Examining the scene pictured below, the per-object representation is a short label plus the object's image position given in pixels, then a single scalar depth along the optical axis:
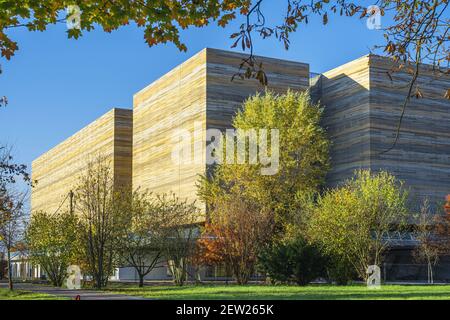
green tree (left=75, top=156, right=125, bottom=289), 32.84
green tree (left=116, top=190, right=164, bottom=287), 35.00
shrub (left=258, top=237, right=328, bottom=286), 29.52
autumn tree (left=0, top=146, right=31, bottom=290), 24.91
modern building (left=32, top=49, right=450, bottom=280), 50.78
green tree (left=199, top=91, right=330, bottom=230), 41.06
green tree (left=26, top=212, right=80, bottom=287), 36.34
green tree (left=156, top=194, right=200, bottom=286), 35.59
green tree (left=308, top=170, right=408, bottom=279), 31.72
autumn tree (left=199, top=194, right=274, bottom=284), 33.56
